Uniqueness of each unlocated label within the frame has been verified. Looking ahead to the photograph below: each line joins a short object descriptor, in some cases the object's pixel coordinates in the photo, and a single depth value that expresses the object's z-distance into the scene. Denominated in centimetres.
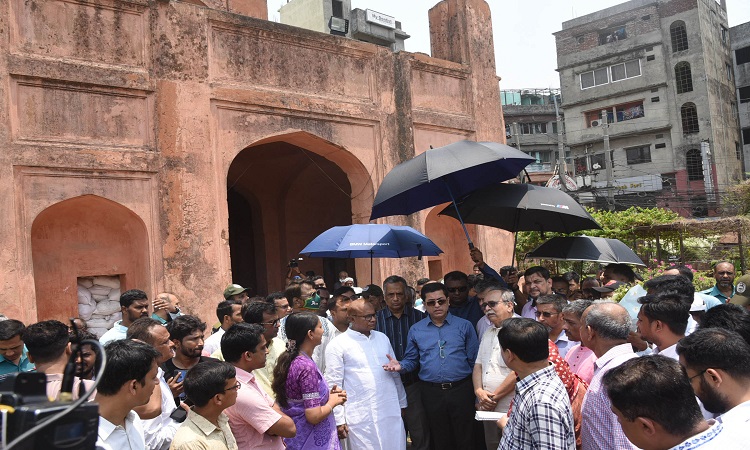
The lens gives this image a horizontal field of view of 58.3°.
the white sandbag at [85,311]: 960
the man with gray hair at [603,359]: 328
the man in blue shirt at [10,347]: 513
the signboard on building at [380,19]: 3241
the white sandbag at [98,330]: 957
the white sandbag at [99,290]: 980
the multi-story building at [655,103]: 3734
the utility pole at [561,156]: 3011
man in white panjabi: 525
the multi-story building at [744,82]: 4072
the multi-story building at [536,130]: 4616
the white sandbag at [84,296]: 965
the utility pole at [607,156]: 3712
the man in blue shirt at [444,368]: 549
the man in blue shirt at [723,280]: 757
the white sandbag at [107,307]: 975
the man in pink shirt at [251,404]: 377
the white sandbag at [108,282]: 988
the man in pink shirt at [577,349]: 438
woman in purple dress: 426
